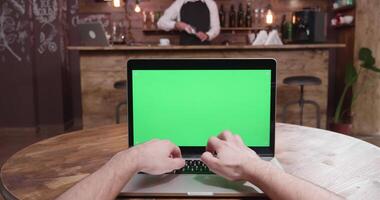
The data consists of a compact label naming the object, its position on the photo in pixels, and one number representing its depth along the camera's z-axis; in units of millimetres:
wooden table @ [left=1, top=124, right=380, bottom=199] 906
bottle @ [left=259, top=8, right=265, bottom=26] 5762
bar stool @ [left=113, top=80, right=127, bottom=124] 3623
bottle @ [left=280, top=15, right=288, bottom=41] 5695
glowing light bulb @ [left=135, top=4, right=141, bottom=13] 5605
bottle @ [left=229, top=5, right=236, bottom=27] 5781
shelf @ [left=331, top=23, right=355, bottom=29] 4820
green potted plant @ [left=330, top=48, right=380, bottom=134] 4168
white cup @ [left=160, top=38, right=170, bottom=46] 4484
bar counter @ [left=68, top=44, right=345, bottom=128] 3807
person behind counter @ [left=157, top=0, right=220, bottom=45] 4688
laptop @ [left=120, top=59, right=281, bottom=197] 1043
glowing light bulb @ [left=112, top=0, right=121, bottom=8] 5182
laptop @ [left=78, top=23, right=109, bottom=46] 3867
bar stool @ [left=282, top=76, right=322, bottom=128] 3703
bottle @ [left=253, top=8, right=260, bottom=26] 5768
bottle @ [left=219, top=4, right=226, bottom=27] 5793
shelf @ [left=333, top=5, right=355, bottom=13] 4742
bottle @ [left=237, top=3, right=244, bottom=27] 5777
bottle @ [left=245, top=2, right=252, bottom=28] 5758
